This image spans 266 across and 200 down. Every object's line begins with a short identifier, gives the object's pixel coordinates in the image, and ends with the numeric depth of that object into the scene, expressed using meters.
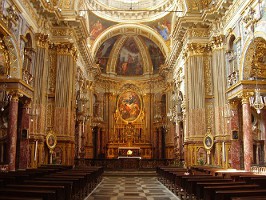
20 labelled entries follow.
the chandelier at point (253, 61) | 11.41
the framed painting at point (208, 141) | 16.98
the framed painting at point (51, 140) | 16.69
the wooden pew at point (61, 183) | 7.26
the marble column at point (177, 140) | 23.59
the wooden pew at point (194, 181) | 8.09
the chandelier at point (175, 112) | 23.06
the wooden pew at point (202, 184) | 7.29
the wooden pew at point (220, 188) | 6.45
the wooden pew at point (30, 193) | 5.58
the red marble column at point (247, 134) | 13.95
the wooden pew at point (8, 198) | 4.95
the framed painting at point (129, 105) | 32.25
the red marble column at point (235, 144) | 15.62
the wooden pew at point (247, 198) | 5.22
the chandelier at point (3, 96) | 12.84
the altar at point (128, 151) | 30.02
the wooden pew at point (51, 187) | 6.32
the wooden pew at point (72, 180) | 8.30
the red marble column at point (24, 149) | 15.00
